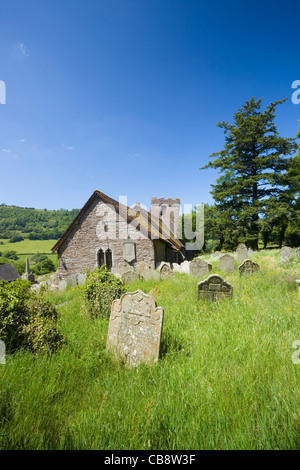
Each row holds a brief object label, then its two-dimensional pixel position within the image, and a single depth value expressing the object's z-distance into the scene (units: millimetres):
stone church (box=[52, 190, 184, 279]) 16109
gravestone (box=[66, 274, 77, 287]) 13408
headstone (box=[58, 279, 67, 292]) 13288
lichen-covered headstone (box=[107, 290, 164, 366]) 3645
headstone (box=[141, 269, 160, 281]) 11443
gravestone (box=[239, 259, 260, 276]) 10141
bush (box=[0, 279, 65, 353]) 3689
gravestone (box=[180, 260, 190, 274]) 13711
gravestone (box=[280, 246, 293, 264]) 14106
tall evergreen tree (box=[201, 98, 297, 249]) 23969
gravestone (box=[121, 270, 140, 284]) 11272
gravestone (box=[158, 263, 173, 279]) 12051
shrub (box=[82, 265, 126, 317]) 5829
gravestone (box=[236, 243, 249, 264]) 15542
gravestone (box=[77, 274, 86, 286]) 13466
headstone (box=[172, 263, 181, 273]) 14297
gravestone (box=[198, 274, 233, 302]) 6109
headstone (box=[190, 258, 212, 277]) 11422
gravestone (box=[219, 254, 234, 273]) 12276
